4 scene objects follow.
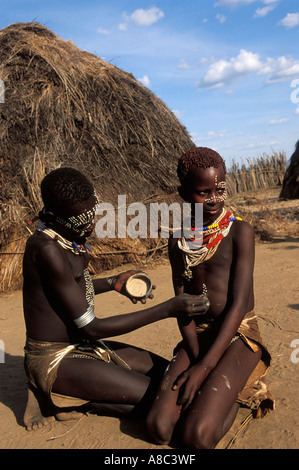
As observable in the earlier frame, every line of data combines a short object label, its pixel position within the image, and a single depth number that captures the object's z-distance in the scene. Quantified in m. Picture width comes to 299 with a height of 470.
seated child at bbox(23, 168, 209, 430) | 2.25
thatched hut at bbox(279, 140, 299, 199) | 9.98
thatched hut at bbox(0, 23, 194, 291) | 6.04
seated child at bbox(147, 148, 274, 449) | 2.13
